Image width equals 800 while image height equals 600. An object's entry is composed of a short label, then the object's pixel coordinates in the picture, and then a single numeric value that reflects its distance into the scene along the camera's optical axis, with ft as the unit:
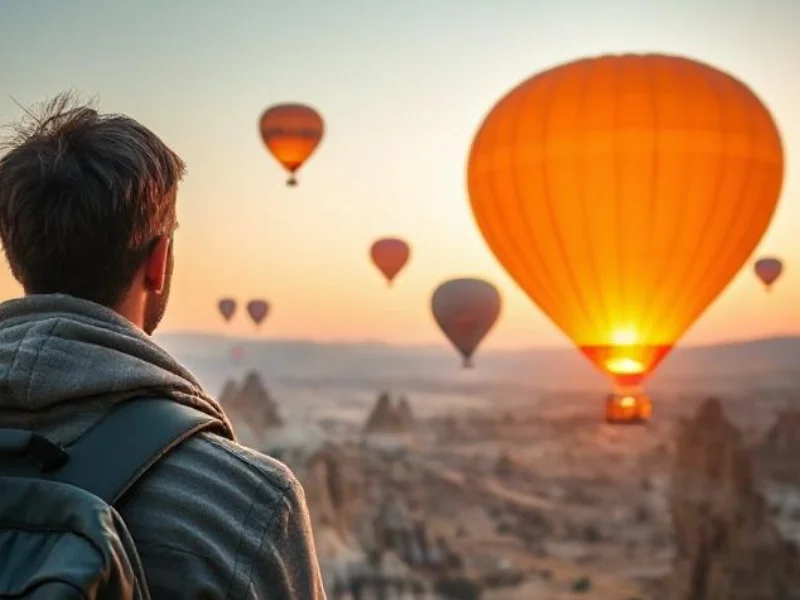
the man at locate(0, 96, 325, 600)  3.87
